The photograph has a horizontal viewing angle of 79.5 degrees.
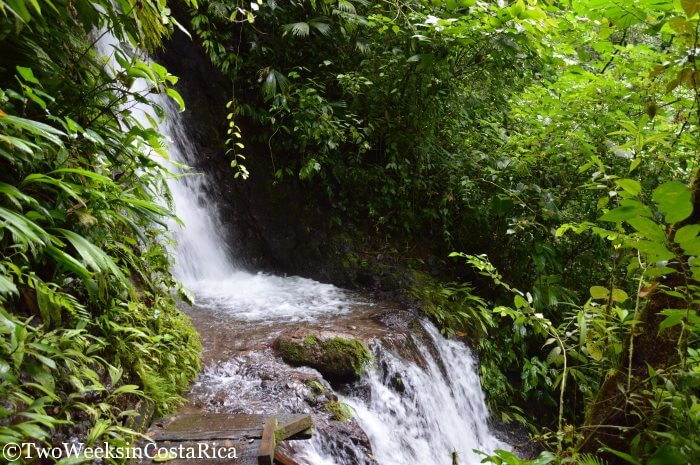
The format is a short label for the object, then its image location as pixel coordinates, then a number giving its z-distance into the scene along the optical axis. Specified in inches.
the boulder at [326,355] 167.5
